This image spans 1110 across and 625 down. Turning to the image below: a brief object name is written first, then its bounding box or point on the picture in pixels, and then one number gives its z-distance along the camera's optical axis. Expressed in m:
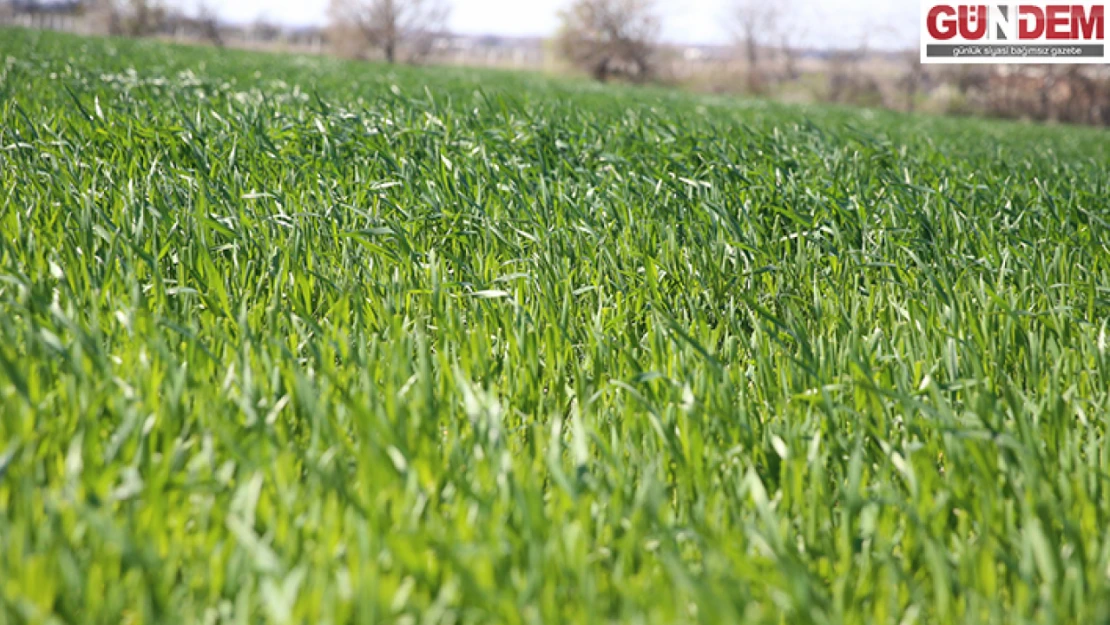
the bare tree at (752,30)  62.11
